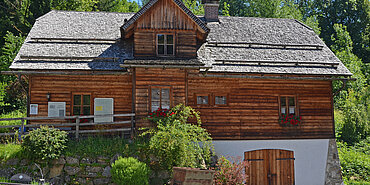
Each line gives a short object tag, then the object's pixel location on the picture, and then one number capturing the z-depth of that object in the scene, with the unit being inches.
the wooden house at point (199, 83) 595.5
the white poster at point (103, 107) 616.4
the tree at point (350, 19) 1596.9
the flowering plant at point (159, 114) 565.9
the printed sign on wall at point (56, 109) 603.8
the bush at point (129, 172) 452.8
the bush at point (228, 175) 514.0
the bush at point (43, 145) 482.9
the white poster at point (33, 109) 600.1
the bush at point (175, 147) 494.0
